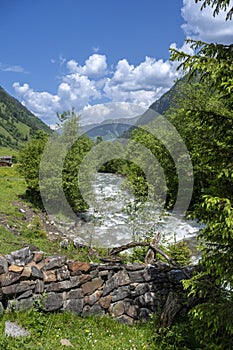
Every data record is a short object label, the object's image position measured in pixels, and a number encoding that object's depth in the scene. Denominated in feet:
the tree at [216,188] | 18.08
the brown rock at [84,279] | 27.89
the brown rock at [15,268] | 24.84
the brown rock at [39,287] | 26.00
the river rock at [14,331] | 21.52
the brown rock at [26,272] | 25.18
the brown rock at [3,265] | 24.45
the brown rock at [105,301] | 28.55
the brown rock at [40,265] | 26.97
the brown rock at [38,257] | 27.47
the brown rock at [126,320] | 28.45
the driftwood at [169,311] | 27.02
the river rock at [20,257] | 26.20
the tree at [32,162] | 80.59
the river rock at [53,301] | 26.10
